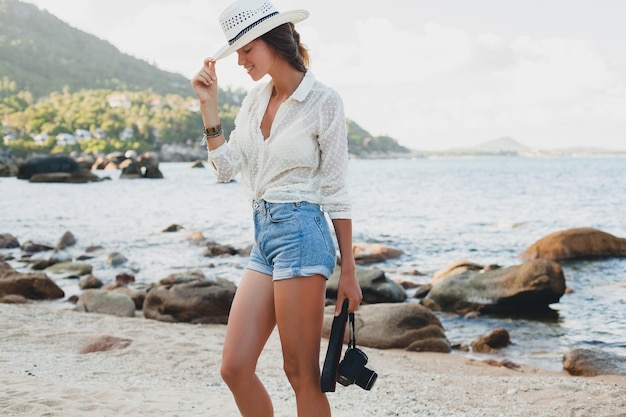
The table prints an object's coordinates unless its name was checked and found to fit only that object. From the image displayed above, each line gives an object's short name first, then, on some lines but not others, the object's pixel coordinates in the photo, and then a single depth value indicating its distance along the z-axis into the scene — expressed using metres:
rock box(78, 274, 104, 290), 13.08
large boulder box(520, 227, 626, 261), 16.00
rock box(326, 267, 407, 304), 11.80
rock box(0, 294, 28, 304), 10.85
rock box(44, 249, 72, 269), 15.73
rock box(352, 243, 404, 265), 16.88
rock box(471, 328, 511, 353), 9.13
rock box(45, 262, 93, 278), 14.51
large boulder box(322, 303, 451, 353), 8.99
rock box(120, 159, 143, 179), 59.14
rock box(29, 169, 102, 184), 48.81
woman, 3.01
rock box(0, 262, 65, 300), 11.46
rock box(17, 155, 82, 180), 50.16
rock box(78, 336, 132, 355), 7.58
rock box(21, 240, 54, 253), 18.25
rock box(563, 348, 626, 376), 8.05
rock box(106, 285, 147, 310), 11.13
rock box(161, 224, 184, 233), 22.96
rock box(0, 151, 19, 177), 56.81
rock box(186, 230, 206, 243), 20.62
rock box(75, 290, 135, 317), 10.41
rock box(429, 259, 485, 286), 13.63
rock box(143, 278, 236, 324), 10.10
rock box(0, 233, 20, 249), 18.94
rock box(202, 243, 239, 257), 18.00
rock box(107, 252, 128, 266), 16.33
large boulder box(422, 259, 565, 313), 11.18
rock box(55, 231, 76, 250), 18.67
